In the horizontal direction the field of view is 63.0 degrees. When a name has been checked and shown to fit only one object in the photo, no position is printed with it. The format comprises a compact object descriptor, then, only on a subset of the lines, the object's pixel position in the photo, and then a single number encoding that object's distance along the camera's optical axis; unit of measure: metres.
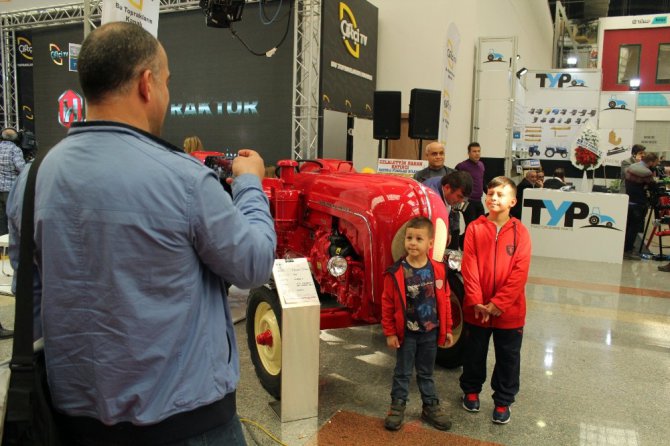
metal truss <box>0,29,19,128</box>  11.06
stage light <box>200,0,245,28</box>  6.67
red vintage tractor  3.03
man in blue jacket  0.99
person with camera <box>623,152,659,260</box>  8.09
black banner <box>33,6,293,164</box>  9.00
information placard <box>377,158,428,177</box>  5.86
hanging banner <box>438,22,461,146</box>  5.84
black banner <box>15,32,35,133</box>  11.48
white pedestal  2.84
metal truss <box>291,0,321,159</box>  8.38
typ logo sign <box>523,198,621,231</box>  7.37
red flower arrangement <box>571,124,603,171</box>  9.84
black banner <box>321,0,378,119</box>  8.48
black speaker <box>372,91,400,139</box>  6.54
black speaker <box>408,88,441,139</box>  6.41
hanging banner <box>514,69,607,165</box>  12.09
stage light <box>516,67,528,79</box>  12.54
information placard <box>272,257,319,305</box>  2.89
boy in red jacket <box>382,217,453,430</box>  2.77
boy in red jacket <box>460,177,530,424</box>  2.86
